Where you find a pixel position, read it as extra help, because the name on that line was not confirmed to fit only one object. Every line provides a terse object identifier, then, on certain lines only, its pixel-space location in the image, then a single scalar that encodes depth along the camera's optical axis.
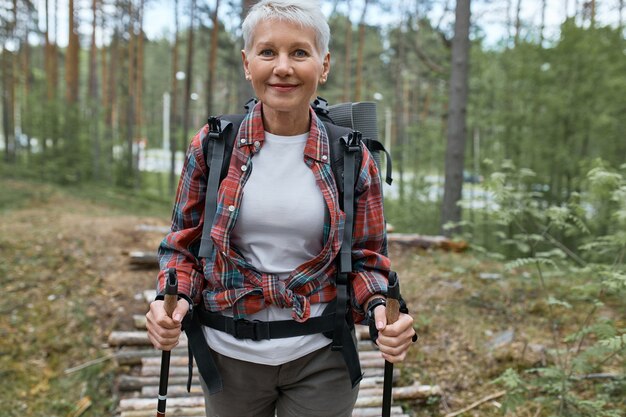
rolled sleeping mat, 2.16
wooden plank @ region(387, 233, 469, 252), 8.48
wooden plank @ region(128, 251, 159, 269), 6.68
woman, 1.72
